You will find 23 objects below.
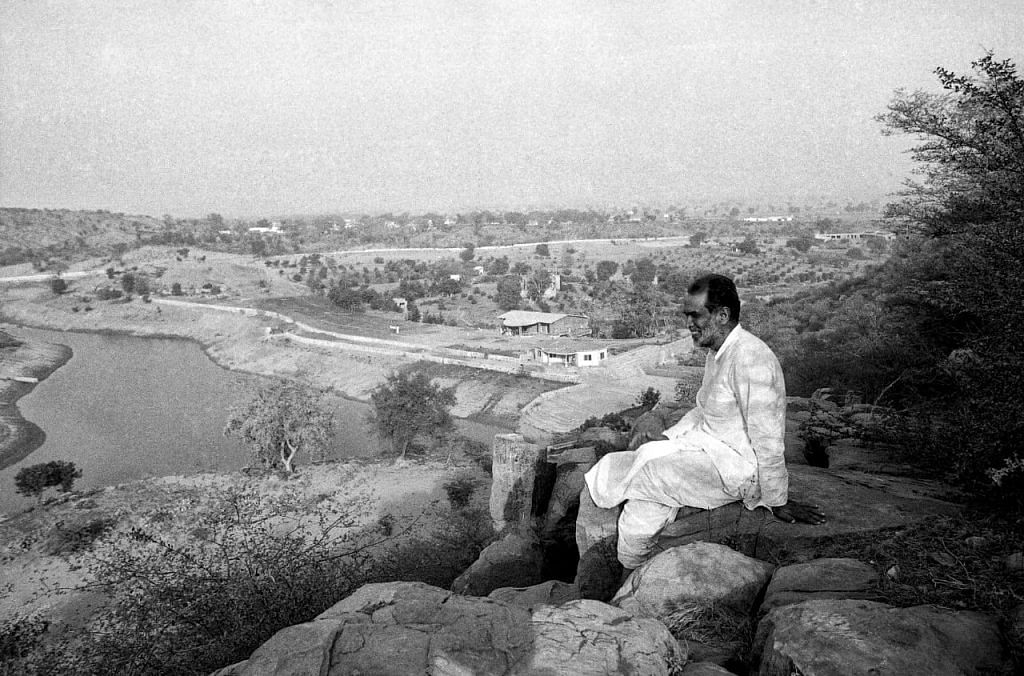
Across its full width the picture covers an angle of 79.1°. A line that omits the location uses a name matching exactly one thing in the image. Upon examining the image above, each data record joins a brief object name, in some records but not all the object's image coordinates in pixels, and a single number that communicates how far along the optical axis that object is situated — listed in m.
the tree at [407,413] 21.66
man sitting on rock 3.59
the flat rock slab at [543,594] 4.38
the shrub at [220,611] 4.35
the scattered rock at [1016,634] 2.17
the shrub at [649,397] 24.01
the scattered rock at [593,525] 4.15
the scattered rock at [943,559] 3.02
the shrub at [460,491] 15.59
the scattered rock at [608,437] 8.17
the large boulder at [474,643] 2.44
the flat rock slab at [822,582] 2.91
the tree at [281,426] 20.12
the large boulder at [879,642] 2.18
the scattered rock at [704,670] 2.57
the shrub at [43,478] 19.19
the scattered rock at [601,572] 4.11
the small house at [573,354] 33.28
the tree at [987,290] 4.02
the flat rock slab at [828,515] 3.79
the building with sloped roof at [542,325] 43.31
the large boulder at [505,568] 5.74
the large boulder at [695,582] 3.17
